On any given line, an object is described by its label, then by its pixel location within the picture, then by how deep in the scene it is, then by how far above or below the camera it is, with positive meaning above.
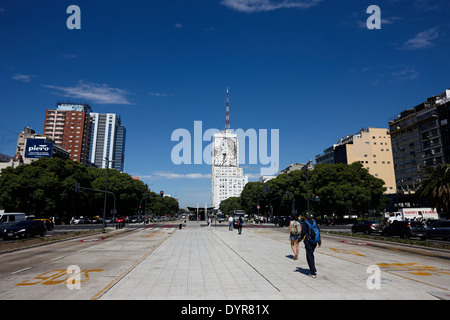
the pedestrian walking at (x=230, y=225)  35.00 -2.08
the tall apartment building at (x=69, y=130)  138.62 +38.55
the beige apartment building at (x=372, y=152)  104.94 +21.81
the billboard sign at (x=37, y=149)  80.06 +16.88
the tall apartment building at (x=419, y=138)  63.67 +18.21
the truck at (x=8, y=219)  23.14 -1.03
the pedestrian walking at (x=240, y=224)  28.76 -1.54
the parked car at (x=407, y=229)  22.12 -1.55
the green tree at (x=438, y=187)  34.84 +2.99
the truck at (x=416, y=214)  38.34 -0.54
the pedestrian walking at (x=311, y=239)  8.26 -0.88
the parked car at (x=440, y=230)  21.64 -1.53
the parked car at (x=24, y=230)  21.38 -1.75
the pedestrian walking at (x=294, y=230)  11.96 -0.88
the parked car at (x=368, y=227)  26.91 -1.62
